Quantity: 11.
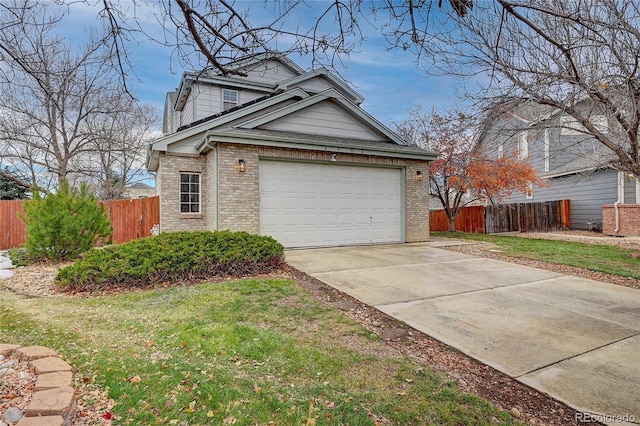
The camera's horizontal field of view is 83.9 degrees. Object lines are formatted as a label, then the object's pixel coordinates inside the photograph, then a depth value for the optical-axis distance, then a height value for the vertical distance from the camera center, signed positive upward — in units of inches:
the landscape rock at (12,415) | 85.0 -47.9
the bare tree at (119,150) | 761.0 +151.7
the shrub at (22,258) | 327.6 -38.9
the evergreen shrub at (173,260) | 227.9 -30.9
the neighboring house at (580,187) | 607.8 +49.2
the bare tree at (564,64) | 183.2 +85.4
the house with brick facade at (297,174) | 379.9 +48.1
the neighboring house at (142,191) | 1401.7 +101.9
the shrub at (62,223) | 319.3 -6.1
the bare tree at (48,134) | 621.0 +159.0
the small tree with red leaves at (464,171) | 605.6 +73.9
